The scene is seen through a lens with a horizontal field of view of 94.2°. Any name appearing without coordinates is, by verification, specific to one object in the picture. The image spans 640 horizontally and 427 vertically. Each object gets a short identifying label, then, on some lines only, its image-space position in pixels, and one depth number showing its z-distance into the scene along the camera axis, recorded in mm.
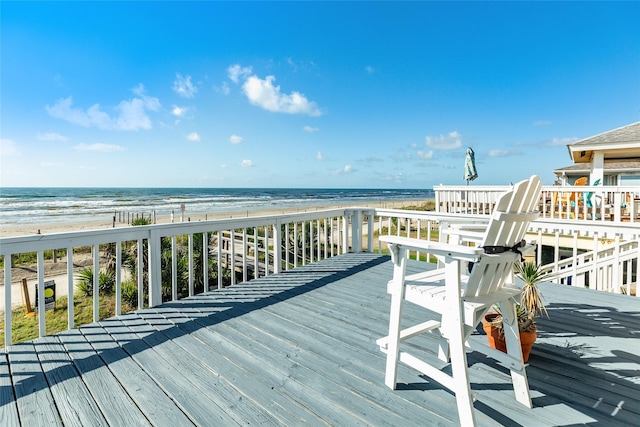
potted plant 1733
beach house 6422
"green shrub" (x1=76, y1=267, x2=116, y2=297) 5834
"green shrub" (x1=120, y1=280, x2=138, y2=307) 5634
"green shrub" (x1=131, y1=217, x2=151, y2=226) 6643
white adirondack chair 1235
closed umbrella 8656
